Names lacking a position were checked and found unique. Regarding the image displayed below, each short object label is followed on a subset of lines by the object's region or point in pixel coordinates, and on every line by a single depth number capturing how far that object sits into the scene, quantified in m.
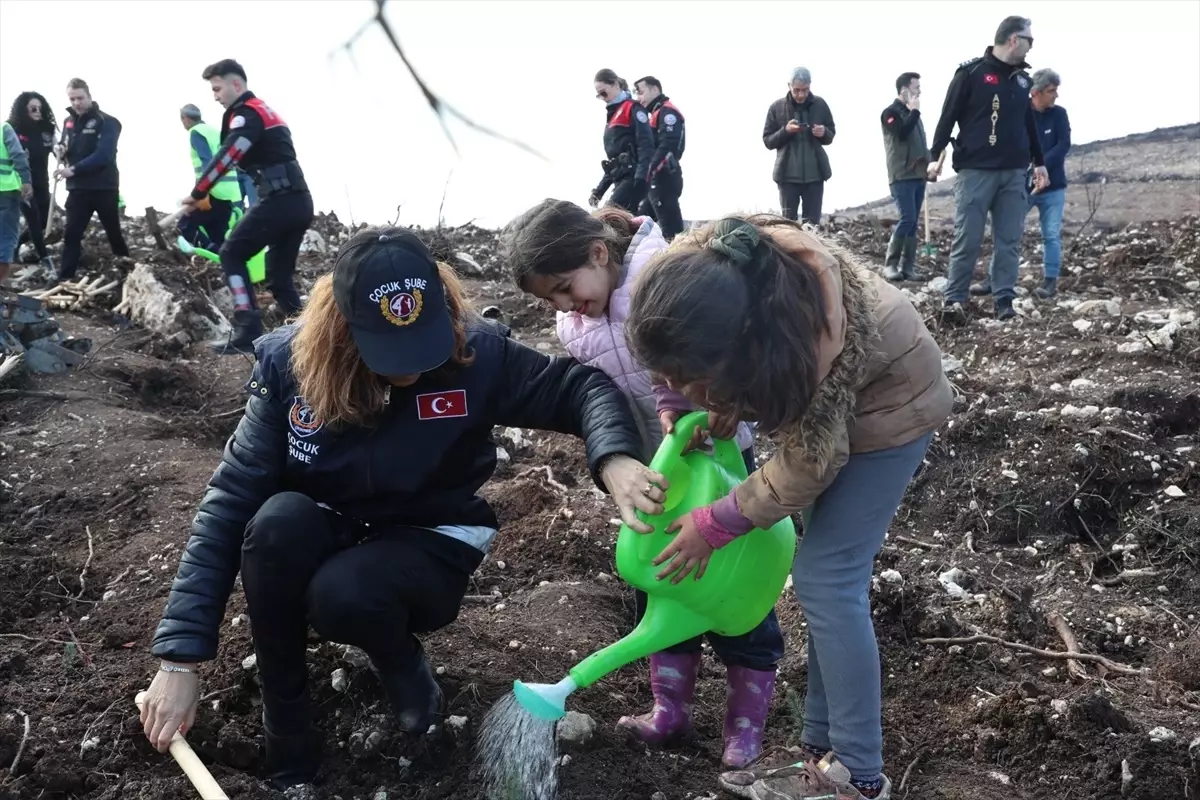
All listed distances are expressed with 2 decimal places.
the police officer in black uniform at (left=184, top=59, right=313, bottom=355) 5.34
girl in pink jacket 2.11
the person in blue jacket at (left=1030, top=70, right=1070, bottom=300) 6.81
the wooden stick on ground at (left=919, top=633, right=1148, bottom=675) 2.61
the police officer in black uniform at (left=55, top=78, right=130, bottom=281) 7.49
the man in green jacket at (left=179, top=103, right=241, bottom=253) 7.02
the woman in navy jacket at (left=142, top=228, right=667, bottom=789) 1.90
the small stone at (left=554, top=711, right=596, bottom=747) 2.23
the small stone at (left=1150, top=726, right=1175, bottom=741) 2.22
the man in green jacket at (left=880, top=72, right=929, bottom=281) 7.49
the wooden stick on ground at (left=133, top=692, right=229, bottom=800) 1.75
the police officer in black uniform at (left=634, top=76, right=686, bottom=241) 7.43
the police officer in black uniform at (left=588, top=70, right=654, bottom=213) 7.19
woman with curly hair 7.96
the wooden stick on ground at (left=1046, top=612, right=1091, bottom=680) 2.60
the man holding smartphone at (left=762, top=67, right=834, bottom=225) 7.46
